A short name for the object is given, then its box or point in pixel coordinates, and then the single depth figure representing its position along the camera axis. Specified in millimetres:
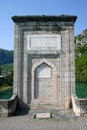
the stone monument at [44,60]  7200
